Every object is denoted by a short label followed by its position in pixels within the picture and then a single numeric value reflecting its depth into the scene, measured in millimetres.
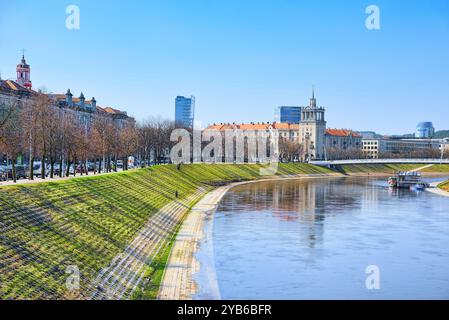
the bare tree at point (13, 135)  62156
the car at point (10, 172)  69238
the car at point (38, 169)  80638
